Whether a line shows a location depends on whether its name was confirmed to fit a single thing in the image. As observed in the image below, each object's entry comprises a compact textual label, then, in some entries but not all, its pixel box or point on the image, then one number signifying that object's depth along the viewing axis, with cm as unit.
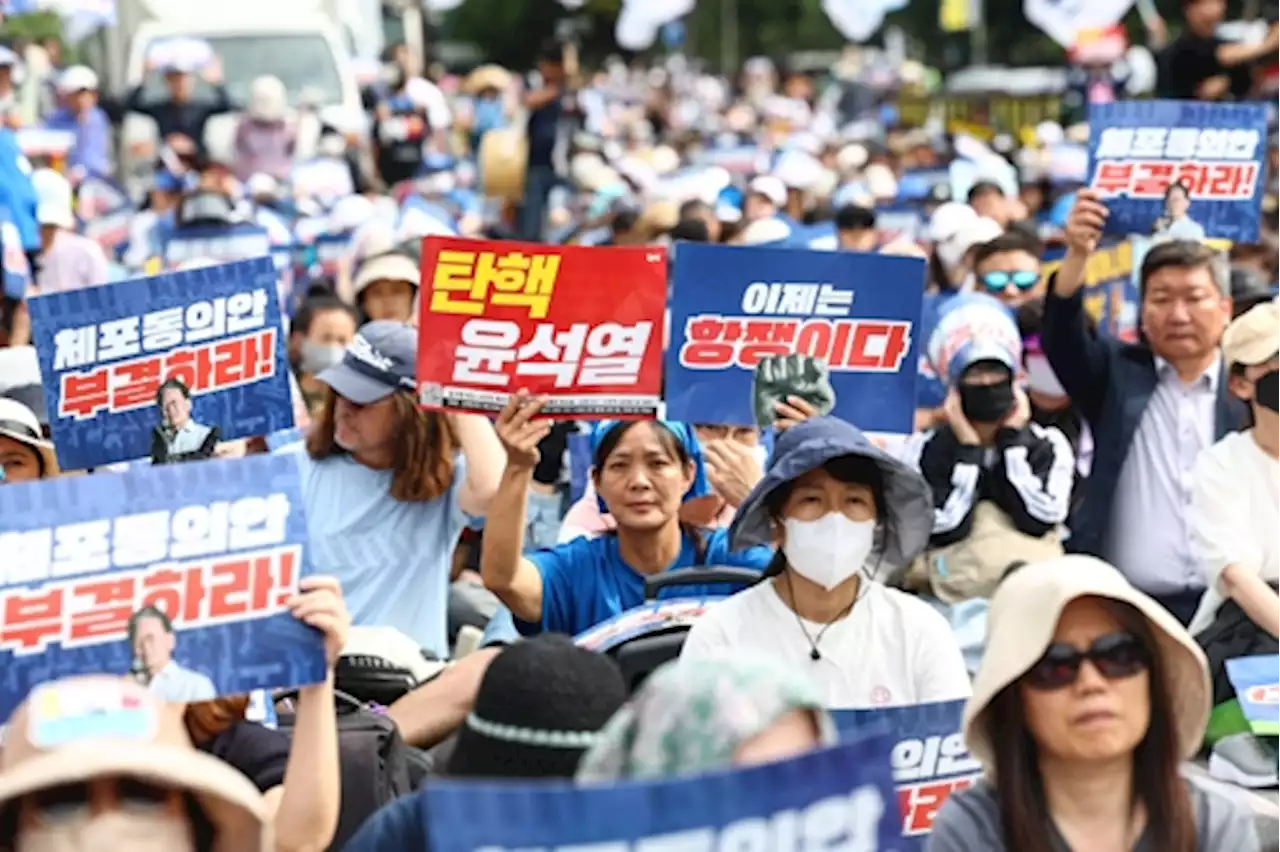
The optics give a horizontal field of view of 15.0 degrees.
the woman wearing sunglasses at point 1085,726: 746
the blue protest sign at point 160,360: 1258
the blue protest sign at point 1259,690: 1106
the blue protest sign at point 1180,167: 1634
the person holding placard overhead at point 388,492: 1335
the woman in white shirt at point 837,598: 985
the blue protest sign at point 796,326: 1329
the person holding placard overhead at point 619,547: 1154
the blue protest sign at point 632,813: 591
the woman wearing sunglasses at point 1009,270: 1988
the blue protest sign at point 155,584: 814
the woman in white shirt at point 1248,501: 1204
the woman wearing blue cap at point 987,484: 1442
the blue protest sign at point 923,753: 897
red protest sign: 1180
